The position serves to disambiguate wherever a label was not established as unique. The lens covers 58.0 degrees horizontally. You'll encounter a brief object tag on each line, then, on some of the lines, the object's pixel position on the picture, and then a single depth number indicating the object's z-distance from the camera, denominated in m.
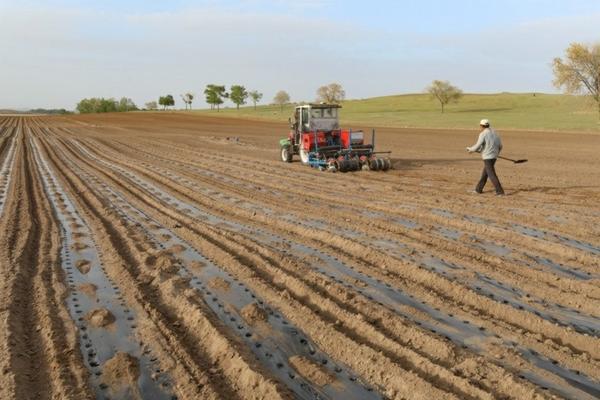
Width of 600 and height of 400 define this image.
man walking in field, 10.74
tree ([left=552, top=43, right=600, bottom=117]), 41.31
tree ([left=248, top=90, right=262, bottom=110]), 112.12
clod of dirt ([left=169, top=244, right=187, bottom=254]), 6.91
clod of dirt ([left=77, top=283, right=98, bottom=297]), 5.39
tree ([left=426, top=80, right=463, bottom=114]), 77.12
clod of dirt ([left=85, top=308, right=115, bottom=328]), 4.62
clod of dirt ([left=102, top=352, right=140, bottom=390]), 3.63
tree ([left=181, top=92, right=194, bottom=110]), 129.93
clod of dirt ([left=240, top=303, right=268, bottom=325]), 4.66
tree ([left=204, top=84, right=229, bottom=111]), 114.31
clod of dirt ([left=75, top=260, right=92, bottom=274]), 6.14
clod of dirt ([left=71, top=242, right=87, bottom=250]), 7.08
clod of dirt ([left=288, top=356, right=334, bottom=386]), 3.64
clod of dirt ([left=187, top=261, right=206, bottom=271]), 6.19
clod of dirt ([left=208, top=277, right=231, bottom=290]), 5.51
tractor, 15.45
